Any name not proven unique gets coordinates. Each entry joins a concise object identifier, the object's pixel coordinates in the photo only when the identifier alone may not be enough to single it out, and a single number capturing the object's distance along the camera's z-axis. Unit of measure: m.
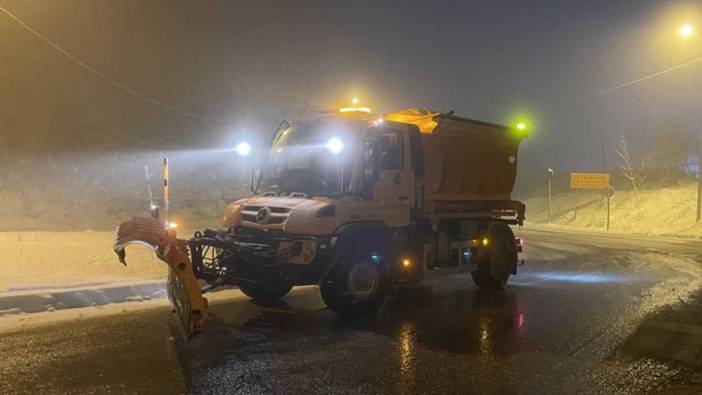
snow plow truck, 7.97
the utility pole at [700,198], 31.08
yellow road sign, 44.94
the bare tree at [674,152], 48.25
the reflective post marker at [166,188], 9.47
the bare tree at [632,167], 47.03
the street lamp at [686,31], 23.36
